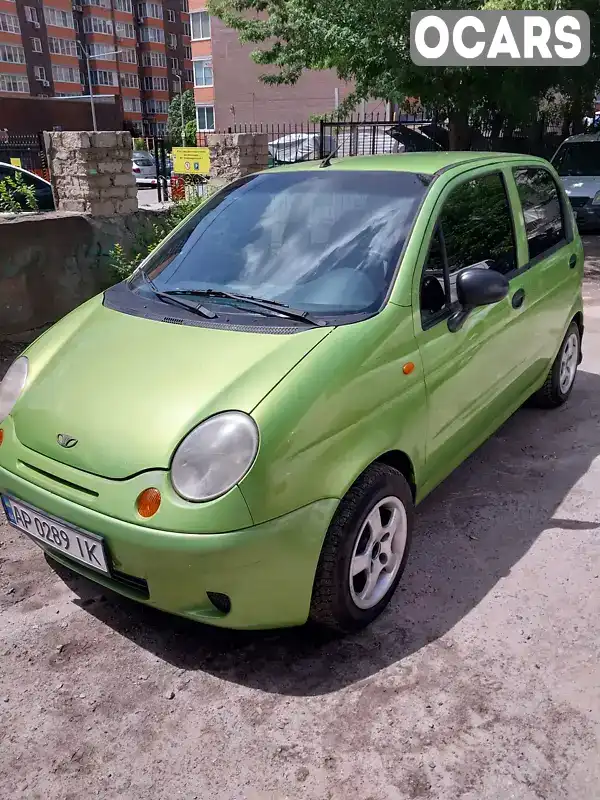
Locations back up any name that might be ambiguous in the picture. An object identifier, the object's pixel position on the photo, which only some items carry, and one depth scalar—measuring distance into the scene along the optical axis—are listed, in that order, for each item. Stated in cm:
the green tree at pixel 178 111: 6525
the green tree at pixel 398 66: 1146
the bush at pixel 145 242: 690
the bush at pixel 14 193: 673
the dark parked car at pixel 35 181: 959
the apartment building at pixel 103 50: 6084
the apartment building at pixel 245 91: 4281
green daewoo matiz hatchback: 228
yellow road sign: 938
